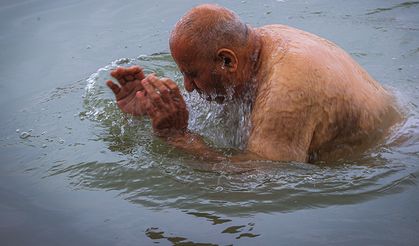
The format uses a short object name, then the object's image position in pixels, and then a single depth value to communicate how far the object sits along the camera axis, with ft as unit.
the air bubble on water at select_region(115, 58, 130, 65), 24.59
